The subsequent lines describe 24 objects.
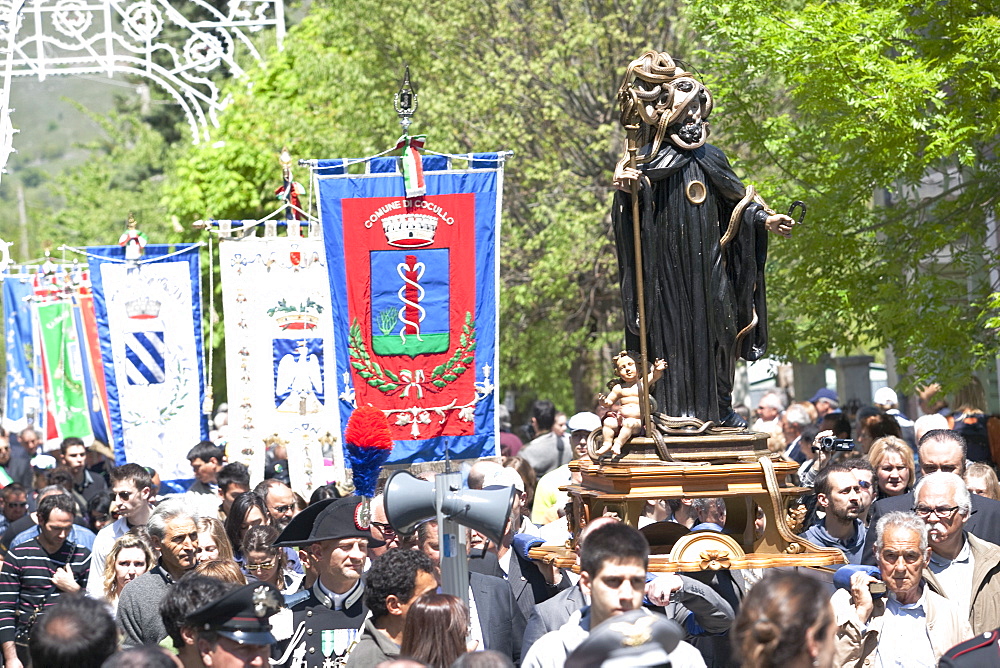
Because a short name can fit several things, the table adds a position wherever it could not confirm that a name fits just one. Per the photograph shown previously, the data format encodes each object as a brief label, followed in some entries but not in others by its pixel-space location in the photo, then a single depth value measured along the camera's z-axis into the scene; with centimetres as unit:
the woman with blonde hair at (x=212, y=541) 1468
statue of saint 1315
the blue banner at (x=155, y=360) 2822
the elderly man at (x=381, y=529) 1493
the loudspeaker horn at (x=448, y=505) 1118
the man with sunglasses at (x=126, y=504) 1775
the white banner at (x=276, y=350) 2608
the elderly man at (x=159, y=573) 1370
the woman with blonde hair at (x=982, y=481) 1672
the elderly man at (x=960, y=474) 1558
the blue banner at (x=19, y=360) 4587
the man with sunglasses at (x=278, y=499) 1815
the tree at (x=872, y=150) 2506
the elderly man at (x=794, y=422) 2923
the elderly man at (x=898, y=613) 1211
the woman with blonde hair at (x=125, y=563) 1498
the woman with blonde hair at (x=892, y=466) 1731
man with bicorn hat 1361
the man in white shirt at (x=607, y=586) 991
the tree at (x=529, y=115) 4056
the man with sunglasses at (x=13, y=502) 2297
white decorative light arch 3834
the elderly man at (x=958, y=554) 1370
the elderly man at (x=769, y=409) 3155
